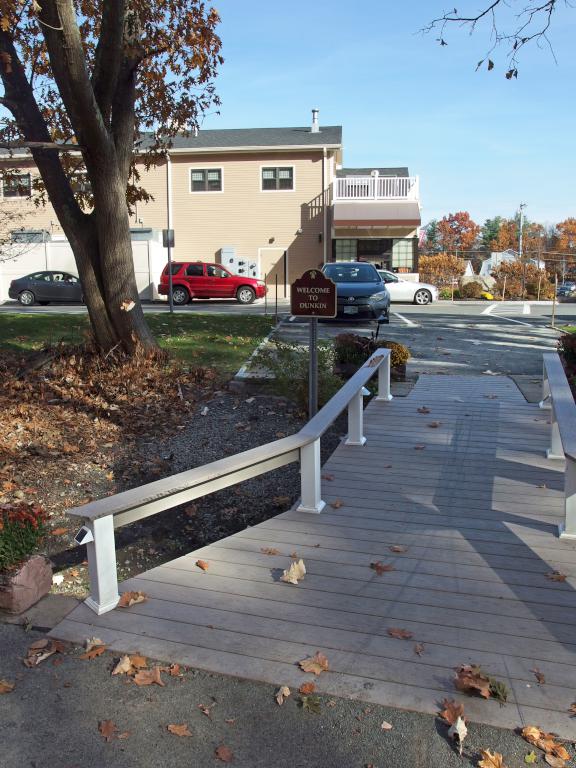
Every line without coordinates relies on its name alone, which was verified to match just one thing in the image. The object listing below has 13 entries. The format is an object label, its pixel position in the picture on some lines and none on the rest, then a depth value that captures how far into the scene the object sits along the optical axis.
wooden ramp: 3.34
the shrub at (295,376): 8.70
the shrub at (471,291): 35.19
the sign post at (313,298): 6.97
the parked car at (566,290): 40.44
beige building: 32.31
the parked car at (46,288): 28.44
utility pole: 35.86
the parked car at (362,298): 17.66
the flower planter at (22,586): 4.05
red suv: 28.80
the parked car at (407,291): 28.45
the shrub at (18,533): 4.19
